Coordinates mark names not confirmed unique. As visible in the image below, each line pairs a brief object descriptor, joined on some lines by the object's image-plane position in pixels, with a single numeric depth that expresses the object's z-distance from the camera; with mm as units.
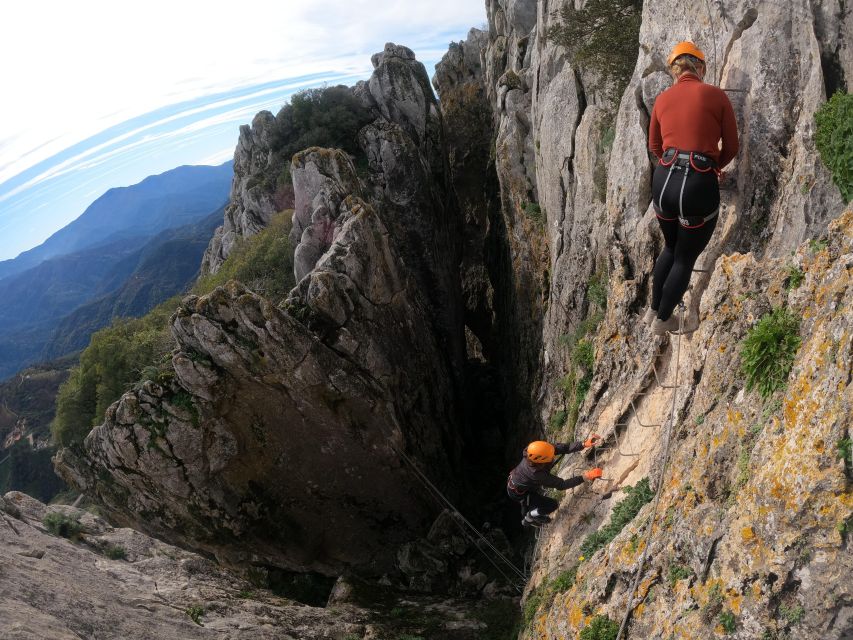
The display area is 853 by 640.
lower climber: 11742
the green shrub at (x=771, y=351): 6539
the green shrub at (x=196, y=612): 11359
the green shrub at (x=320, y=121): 33781
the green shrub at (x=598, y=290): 14492
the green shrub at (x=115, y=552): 13133
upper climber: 7934
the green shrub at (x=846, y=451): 4992
